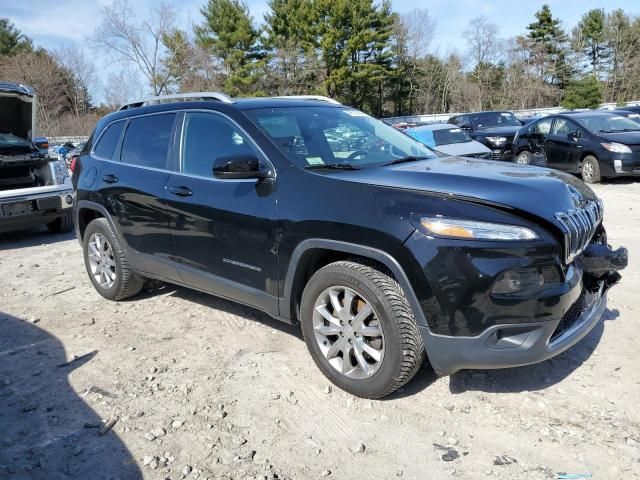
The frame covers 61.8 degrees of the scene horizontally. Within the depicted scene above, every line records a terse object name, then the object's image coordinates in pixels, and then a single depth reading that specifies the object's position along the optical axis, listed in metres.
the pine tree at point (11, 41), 47.84
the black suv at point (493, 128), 15.39
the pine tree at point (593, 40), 54.59
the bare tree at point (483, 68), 51.97
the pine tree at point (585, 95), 44.62
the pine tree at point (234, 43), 44.53
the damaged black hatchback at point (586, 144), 10.84
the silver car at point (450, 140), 11.73
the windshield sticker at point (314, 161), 3.47
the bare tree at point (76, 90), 34.38
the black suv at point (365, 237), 2.70
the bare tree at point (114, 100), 36.00
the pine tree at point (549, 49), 53.19
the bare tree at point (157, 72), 36.53
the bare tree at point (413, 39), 51.94
